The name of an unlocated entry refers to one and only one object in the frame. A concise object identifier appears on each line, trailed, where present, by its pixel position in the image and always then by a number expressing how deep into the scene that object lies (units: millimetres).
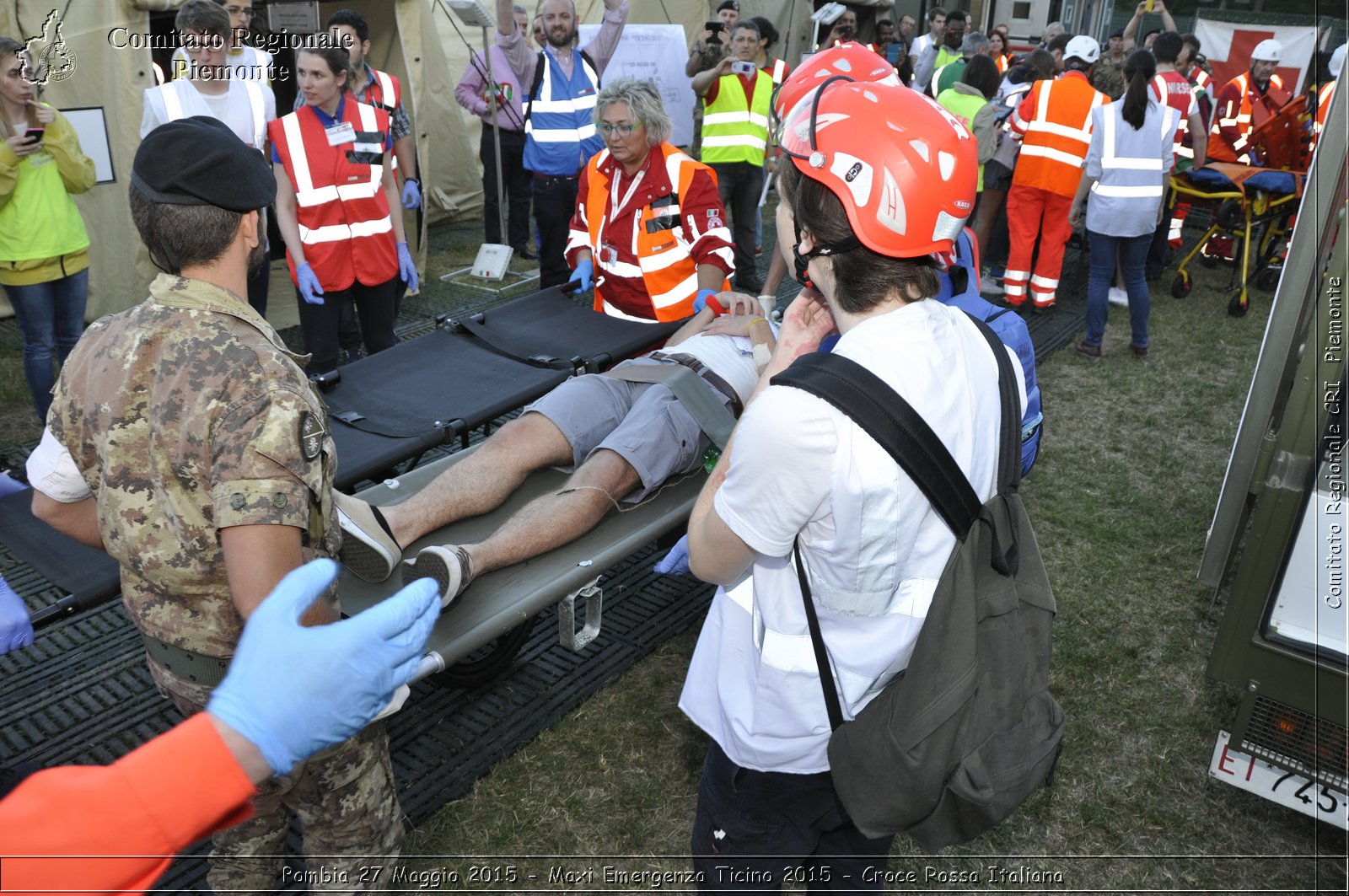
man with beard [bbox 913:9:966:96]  10555
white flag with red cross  12766
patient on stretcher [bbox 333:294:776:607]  2623
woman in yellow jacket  4148
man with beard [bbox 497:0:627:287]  6824
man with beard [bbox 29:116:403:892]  1640
